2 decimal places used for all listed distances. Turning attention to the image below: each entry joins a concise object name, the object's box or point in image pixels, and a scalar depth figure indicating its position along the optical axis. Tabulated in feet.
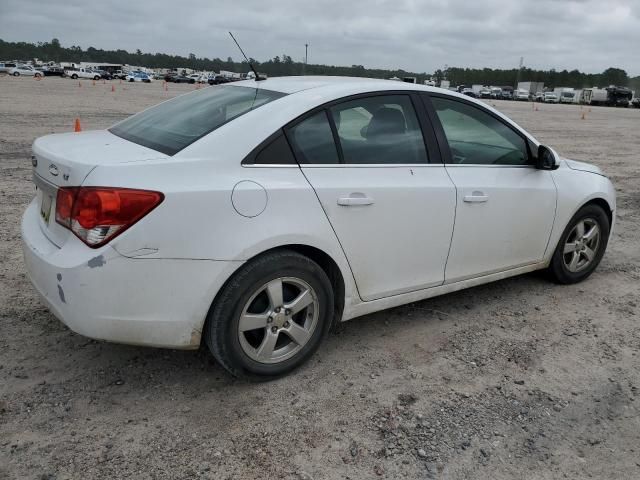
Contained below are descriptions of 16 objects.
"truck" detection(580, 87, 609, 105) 224.94
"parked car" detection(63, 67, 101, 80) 232.51
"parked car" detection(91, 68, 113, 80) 249.22
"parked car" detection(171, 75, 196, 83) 266.98
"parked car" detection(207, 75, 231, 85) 244.63
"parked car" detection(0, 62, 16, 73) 221.29
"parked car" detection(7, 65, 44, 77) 215.72
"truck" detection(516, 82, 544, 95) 295.07
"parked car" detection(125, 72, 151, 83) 253.24
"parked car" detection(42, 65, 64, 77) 248.73
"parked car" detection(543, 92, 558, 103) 239.30
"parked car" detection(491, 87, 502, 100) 251.68
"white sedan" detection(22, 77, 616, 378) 8.66
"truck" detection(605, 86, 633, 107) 213.87
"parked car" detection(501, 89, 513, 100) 256.30
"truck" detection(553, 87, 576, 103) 237.66
